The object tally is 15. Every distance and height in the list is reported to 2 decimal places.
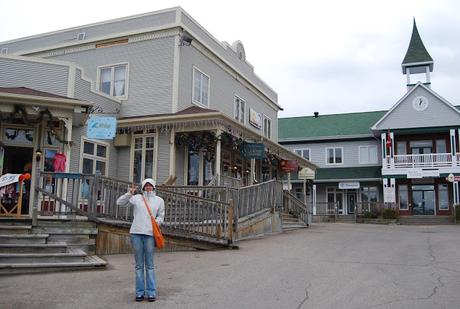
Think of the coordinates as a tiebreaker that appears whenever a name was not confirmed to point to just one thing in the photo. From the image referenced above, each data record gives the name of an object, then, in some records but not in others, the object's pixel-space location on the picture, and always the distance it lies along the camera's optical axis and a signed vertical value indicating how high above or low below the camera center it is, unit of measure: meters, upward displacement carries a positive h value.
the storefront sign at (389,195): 32.59 +1.30
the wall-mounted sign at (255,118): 24.55 +4.84
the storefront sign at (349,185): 36.69 +2.18
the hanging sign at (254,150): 18.38 +2.36
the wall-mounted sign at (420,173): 33.50 +2.88
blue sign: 12.98 +2.21
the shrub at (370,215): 31.92 -0.06
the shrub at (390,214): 31.17 +0.02
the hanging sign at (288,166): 24.53 +2.38
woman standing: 6.68 -0.29
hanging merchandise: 13.25 +1.31
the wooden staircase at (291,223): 20.03 -0.43
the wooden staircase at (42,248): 8.80 -0.77
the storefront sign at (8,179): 11.64 +0.73
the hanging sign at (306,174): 24.17 +1.97
